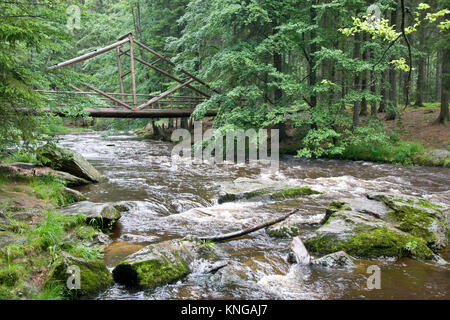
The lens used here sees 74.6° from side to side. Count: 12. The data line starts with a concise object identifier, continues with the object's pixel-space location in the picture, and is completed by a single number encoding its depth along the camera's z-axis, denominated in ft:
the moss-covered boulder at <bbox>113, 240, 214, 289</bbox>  12.89
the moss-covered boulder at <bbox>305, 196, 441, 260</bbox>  15.75
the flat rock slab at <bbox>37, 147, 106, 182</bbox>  29.52
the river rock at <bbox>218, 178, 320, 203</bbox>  26.53
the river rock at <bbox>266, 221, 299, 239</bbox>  18.69
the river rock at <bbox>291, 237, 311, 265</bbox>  15.15
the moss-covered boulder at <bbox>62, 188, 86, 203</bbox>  23.89
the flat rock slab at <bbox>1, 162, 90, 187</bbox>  24.87
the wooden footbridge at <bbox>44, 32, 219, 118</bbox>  46.98
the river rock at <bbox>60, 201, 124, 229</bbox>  19.24
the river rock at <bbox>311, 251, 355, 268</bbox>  14.80
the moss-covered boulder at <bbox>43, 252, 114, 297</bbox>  11.61
